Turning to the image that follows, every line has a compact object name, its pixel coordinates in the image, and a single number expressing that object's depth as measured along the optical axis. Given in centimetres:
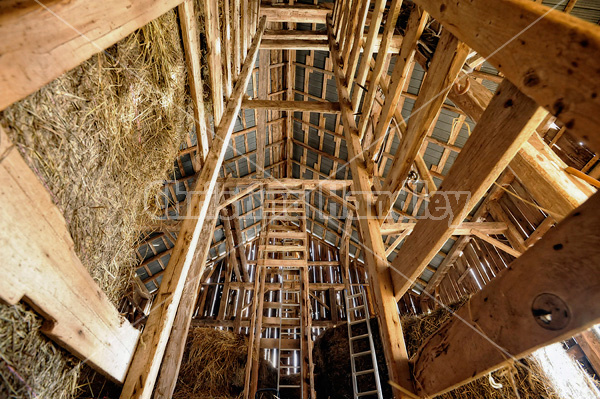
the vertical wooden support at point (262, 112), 687
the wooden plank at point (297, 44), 498
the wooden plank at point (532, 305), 67
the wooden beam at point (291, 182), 669
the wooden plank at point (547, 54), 65
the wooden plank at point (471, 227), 519
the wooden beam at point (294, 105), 383
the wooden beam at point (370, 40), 279
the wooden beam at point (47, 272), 79
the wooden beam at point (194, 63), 212
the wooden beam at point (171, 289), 141
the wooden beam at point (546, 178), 166
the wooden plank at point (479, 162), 94
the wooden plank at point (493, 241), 501
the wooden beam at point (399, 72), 198
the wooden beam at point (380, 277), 147
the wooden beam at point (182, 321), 355
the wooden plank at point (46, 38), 75
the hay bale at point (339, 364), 482
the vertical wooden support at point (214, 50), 250
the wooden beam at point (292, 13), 495
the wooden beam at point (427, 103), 149
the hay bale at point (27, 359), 86
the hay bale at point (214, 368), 545
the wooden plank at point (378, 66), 250
